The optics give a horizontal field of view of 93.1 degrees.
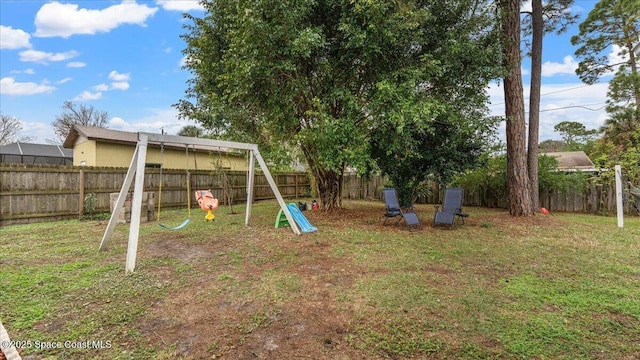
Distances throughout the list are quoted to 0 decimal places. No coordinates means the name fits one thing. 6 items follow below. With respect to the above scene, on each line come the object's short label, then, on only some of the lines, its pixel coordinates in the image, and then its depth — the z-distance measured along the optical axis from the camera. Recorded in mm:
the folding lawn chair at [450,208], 7031
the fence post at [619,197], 7202
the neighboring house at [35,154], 17414
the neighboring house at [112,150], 13148
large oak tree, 6113
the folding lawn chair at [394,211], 7090
